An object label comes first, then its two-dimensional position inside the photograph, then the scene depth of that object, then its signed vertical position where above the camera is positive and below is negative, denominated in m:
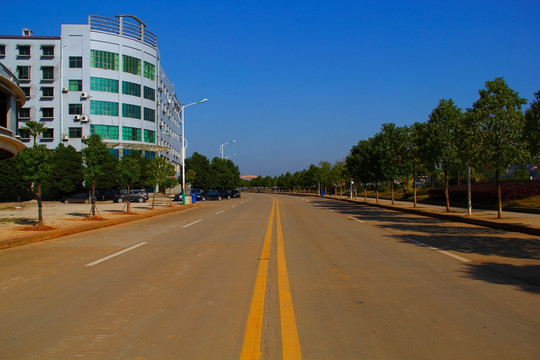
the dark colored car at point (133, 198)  47.54 -0.76
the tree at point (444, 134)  22.67 +2.89
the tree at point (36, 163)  15.87 +1.11
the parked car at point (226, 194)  67.61 -0.65
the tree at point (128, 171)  27.23 +1.31
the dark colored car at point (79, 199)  47.91 -0.82
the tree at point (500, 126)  17.53 +2.56
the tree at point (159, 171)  32.56 +1.54
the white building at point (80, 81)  56.72 +15.11
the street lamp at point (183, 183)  39.33 +0.71
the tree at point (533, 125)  14.13 +2.11
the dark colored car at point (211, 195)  58.62 -0.67
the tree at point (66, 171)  48.38 +2.41
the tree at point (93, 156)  21.09 +1.79
